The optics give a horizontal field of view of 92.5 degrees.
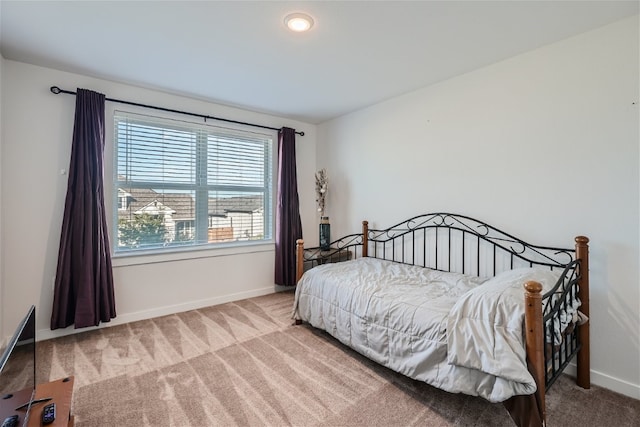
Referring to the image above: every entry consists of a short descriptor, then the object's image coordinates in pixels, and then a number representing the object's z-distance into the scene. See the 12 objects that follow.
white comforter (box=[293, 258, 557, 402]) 1.43
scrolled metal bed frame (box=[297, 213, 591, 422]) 1.40
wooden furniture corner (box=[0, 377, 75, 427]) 1.11
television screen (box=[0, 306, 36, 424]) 1.07
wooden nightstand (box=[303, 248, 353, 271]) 3.57
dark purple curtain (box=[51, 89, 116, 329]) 2.57
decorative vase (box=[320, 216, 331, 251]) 3.85
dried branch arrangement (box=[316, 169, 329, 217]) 4.03
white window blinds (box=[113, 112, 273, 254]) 3.03
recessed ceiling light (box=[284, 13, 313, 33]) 1.88
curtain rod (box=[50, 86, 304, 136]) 2.61
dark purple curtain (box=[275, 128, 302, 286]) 3.89
